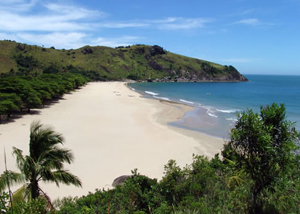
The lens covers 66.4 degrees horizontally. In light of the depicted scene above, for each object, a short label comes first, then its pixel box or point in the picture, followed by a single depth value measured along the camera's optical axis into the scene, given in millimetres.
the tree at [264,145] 8125
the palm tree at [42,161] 10305
